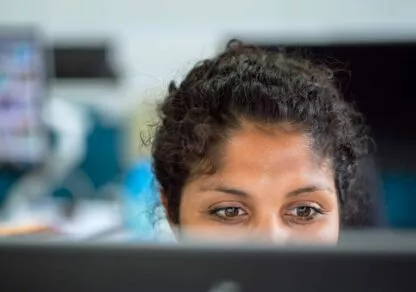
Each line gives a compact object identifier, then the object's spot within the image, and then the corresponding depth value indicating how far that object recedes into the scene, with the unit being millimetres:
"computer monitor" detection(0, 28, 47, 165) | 2248
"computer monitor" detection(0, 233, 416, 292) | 545
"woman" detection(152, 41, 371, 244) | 774
